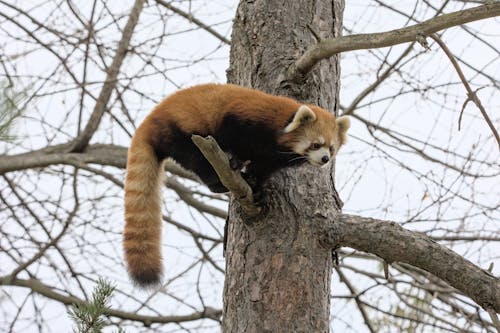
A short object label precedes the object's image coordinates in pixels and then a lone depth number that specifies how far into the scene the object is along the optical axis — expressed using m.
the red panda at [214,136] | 6.89
